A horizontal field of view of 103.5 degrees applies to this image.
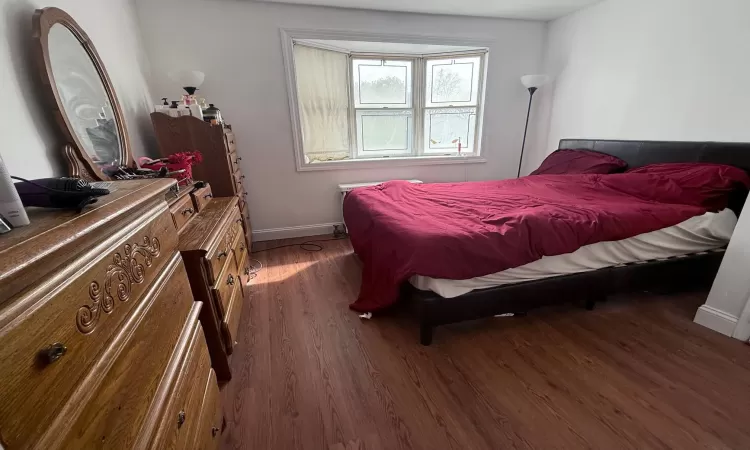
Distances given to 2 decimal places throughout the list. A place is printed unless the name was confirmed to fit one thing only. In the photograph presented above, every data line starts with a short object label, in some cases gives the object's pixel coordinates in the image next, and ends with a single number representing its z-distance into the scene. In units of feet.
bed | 5.23
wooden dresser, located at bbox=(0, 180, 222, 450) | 1.31
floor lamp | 10.55
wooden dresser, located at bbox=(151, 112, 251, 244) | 7.32
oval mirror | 4.24
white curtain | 10.63
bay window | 10.91
